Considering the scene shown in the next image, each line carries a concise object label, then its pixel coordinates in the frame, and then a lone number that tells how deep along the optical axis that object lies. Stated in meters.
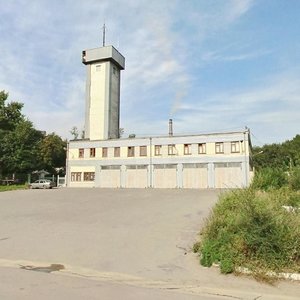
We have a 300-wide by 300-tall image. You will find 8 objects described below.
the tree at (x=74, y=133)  73.00
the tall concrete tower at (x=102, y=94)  56.06
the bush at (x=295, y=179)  19.77
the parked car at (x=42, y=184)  46.59
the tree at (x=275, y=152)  75.62
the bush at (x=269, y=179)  20.20
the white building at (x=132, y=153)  45.28
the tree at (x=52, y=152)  60.41
